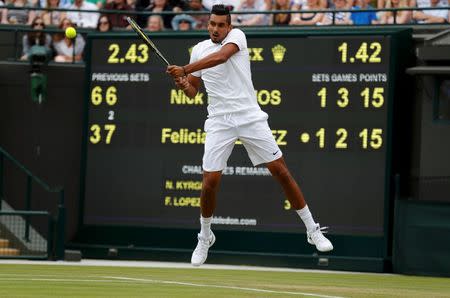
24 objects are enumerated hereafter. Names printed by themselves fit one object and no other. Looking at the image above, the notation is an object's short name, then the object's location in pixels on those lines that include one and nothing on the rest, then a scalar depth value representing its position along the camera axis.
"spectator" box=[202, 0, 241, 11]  22.99
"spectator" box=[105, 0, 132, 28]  23.27
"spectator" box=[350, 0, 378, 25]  21.61
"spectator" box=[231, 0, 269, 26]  22.52
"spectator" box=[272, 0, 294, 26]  22.05
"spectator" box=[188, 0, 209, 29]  22.64
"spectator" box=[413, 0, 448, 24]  21.09
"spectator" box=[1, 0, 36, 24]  24.01
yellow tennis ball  14.73
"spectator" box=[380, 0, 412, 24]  21.30
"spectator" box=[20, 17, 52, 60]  23.02
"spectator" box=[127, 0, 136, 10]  23.46
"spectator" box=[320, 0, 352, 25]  21.58
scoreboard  20.22
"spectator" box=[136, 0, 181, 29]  23.02
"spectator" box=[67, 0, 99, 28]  23.75
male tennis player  13.84
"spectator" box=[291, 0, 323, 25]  21.86
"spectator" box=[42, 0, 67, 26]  23.88
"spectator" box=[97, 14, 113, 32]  22.73
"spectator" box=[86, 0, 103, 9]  24.02
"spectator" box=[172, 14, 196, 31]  22.58
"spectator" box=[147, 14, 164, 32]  22.39
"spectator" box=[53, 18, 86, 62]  23.45
